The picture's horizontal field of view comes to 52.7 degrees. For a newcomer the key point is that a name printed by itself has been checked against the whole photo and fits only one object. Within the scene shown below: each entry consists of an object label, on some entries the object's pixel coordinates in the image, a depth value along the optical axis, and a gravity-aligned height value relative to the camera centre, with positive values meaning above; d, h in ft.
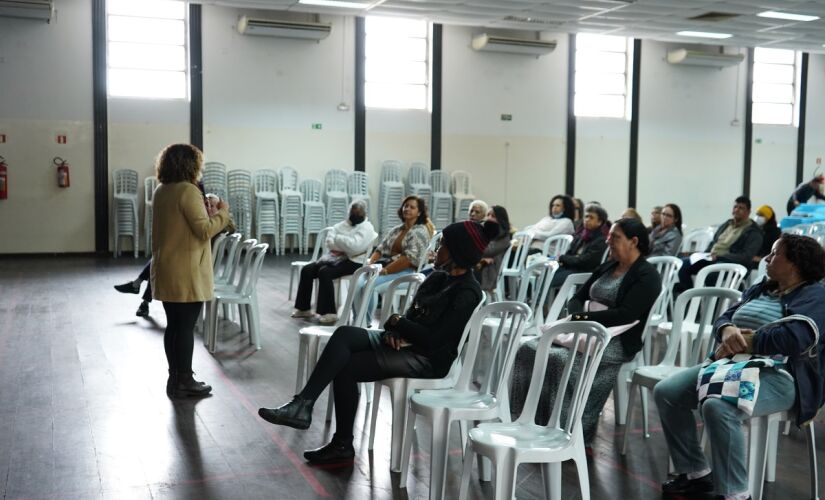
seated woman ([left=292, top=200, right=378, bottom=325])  21.63 -2.34
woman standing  13.80 -1.12
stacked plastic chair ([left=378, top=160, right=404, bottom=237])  42.45 -1.13
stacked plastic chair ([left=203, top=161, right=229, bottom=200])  39.22 -0.37
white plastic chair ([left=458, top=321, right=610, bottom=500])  8.40 -2.77
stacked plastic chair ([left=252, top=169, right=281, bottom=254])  39.32 -1.80
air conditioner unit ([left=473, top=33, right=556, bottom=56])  43.58 +6.87
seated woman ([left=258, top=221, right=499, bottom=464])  10.77 -2.24
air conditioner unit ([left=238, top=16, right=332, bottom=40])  39.17 +6.80
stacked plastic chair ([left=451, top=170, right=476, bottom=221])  43.55 -1.02
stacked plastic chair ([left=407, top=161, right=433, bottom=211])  42.73 -0.31
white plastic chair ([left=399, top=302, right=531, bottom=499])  9.64 -2.73
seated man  21.63 -1.77
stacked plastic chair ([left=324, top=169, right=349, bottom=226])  40.68 -1.30
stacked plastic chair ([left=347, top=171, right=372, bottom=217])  41.75 -0.64
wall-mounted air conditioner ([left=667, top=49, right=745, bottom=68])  48.26 +6.93
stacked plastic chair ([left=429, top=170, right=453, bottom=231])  42.80 -1.41
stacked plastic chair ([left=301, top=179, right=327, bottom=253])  40.06 -2.18
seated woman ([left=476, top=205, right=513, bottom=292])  20.31 -2.11
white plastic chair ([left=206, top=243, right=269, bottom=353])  18.22 -2.81
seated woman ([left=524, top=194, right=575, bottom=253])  26.84 -1.42
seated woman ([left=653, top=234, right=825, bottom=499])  9.29 -2.20
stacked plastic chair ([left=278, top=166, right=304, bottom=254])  39.73 -1.84
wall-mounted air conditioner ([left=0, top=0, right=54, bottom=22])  35.14 +6.74
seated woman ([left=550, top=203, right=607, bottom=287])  20.51 -1.81
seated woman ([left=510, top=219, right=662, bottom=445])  11.41 -1.89
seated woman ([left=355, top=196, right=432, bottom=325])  19.44 -1.71
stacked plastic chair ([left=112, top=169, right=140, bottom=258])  37.40 -1.76
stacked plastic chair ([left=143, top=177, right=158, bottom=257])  37.14 -1.58
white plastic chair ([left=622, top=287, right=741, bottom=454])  11.33 -2.29
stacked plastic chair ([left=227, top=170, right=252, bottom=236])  39.11 -1.30
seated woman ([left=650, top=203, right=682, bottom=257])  22.90 -1.59
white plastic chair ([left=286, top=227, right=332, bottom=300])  24.23 -2.44
